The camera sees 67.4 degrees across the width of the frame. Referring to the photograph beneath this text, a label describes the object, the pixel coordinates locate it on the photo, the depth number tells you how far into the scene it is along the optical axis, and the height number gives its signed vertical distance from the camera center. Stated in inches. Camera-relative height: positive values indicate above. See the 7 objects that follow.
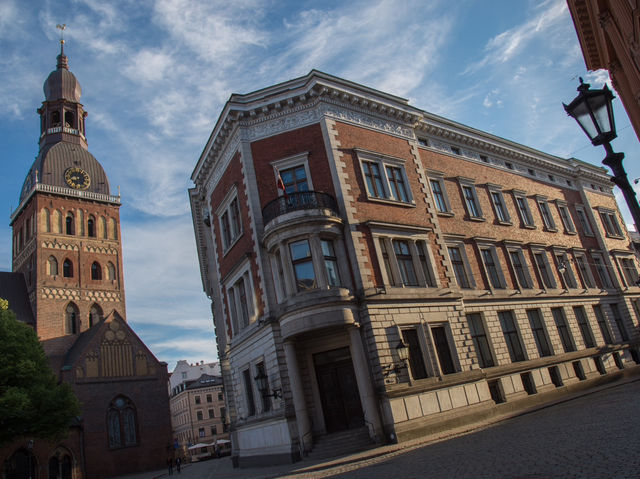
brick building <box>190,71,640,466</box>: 762.2 +172.8
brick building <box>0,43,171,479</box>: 1610.5 +536.3
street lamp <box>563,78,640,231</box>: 258.8 +107.6
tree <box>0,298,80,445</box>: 1073.3 +126.0
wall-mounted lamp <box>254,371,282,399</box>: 788.0 +24.9
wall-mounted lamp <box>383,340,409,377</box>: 740.0 +18.6
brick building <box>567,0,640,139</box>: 438.6 +305.9
